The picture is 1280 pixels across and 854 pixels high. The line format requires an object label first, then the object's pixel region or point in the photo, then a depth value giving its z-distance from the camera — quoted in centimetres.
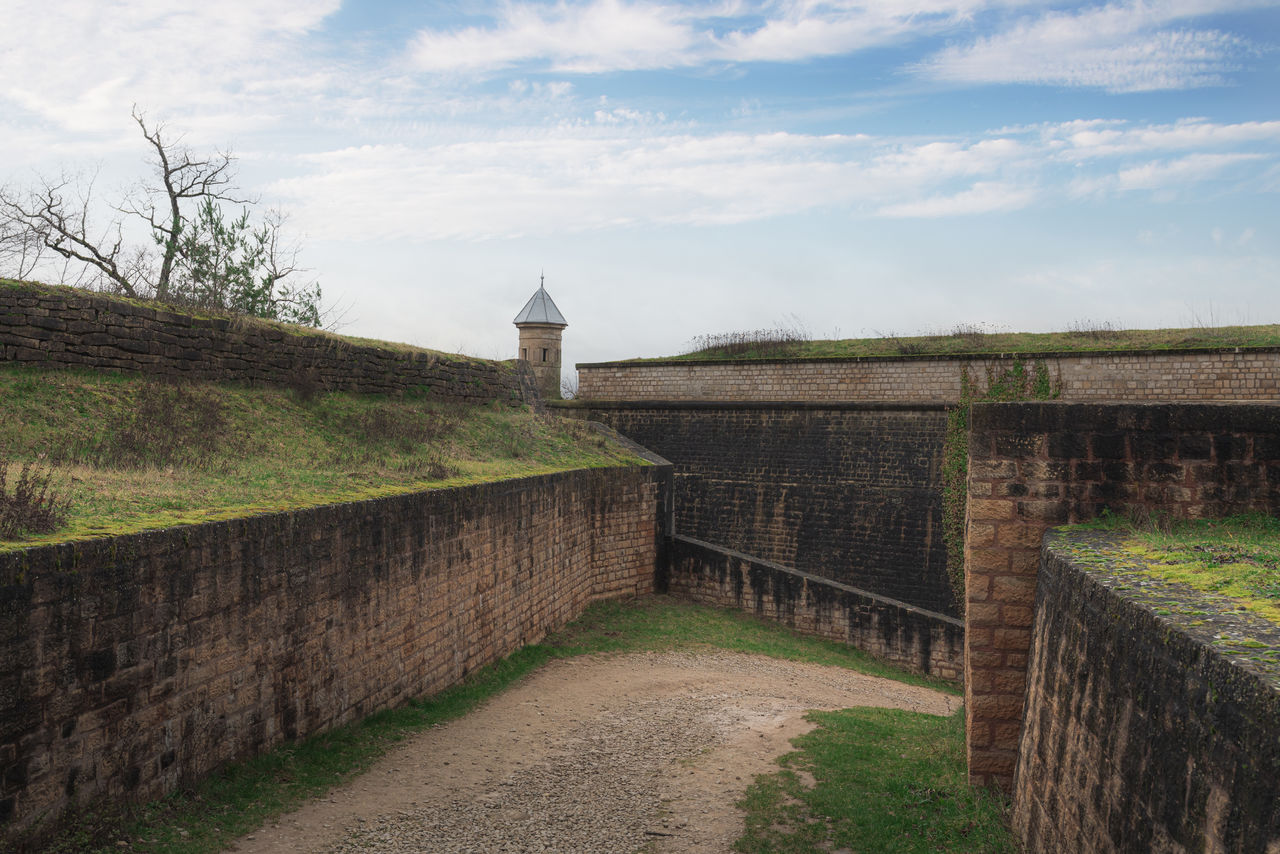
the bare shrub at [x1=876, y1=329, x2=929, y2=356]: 2411
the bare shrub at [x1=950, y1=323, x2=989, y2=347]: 2481
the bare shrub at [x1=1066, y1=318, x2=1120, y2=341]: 2402
